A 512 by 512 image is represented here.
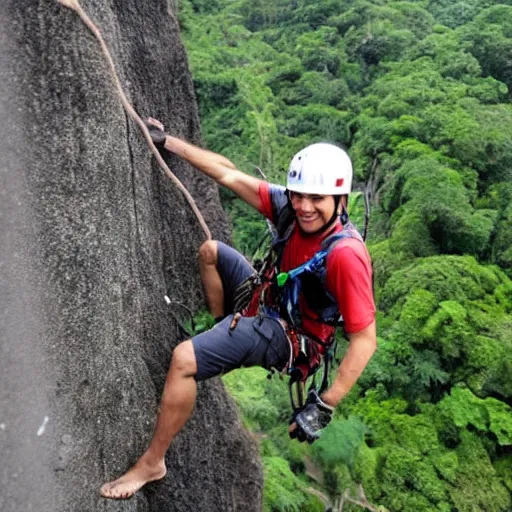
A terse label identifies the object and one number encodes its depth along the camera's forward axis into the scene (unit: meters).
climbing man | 4.09
